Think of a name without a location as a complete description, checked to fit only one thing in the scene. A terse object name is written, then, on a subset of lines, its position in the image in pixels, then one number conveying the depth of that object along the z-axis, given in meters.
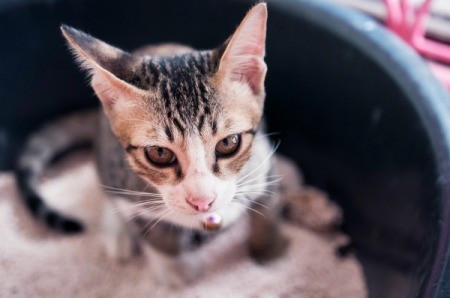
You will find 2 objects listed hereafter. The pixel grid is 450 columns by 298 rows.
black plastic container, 0.24
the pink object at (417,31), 0.32
